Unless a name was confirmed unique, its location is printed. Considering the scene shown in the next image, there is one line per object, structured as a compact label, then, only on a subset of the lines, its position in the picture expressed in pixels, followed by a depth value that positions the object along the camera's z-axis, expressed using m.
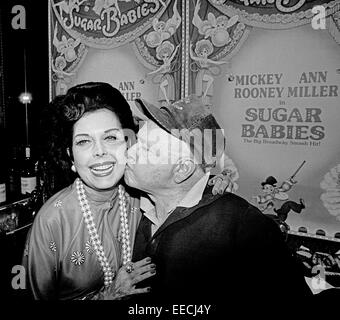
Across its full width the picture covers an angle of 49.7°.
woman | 0.95
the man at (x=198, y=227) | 0.89
